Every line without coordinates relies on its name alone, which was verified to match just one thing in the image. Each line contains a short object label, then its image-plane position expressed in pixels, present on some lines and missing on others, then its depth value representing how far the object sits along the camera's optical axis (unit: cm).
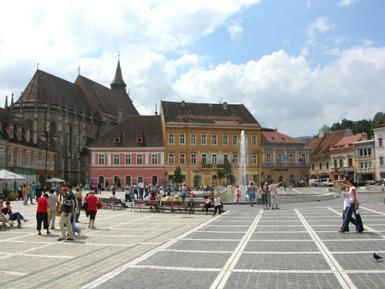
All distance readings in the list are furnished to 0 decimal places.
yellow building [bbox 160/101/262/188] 7244
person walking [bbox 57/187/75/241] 1470
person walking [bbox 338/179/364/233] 1509
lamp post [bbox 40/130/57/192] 6685
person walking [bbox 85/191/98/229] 1828
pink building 7181
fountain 3647
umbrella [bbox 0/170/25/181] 3384
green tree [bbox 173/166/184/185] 6869
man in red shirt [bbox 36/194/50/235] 1630
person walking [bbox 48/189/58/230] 1795
